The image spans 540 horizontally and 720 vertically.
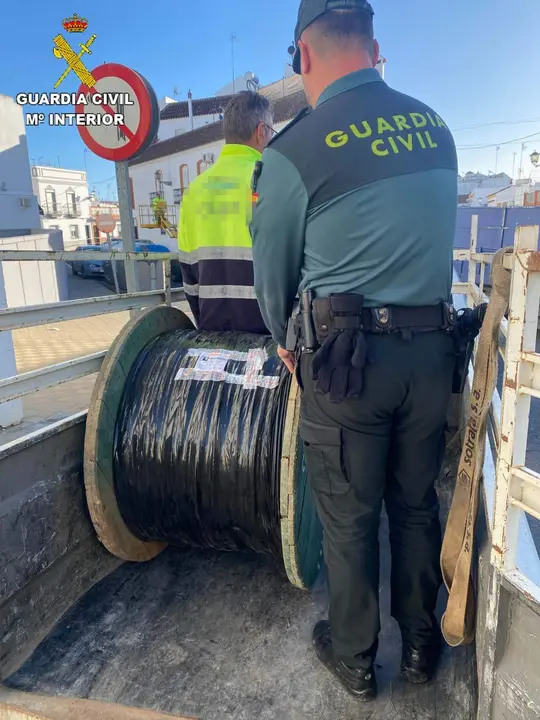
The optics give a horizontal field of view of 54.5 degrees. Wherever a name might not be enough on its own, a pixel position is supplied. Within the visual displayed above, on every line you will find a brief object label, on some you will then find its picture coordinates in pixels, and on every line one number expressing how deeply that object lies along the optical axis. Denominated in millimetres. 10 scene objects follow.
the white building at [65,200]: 49494
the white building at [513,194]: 41234
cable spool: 2412
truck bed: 2021
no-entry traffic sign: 3775
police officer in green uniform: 1747
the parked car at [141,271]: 16809
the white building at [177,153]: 28453
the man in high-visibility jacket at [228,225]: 2816
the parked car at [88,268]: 23922
